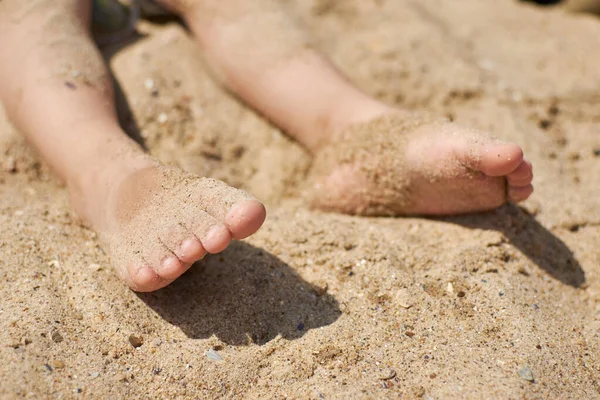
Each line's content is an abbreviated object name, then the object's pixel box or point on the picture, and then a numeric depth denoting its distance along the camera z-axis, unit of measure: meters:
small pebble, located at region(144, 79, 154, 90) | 0.61
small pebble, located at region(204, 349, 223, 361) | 0.47
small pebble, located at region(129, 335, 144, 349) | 0.47
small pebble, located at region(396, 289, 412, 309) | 0.49
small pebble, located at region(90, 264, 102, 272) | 0.50
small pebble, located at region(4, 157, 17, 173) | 0.56
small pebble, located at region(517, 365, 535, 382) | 0.46
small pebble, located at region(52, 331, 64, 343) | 0.46
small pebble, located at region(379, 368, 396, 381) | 0.46
